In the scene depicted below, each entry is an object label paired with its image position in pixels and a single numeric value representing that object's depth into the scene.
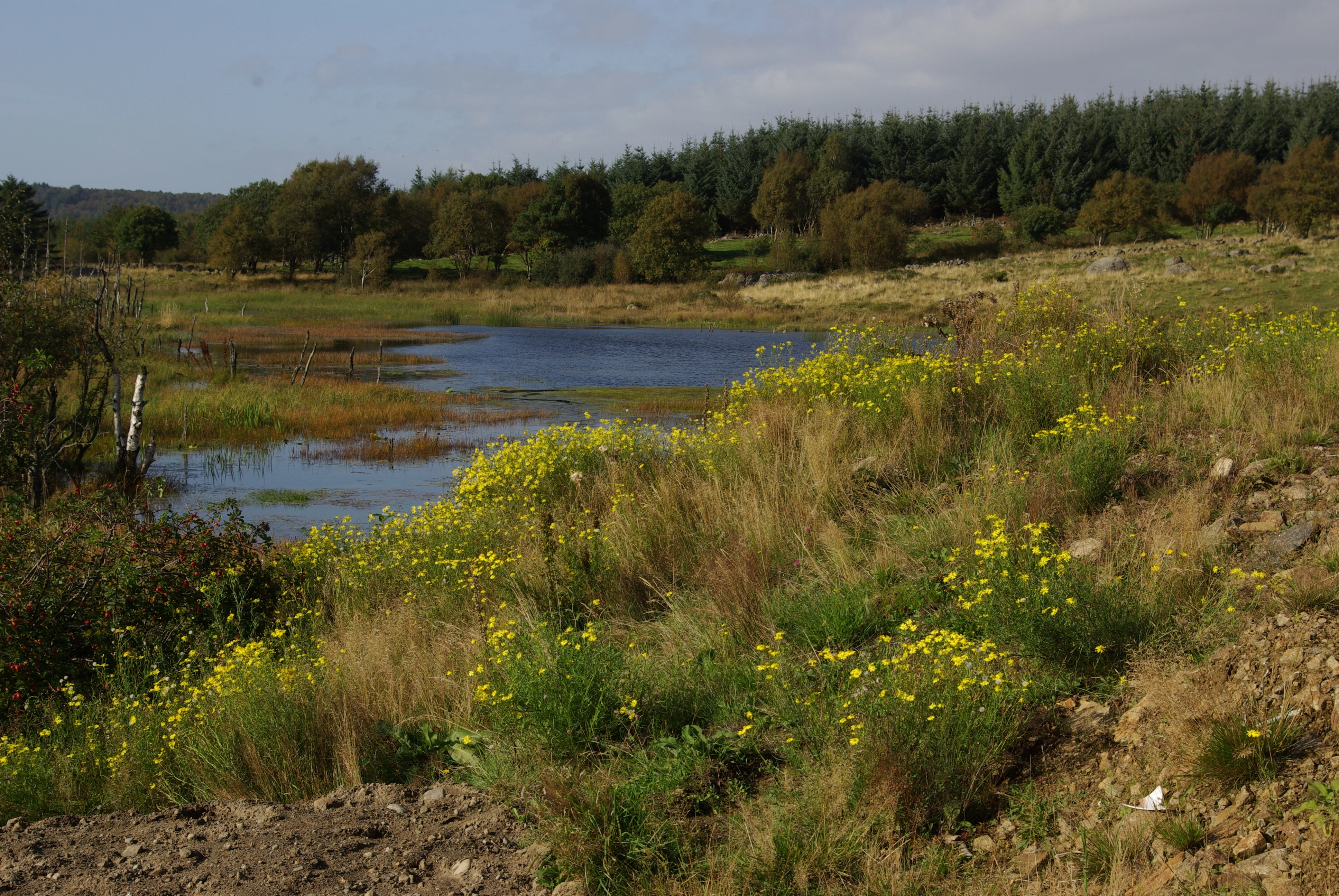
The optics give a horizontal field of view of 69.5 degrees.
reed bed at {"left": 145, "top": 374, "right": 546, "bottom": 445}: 19.95
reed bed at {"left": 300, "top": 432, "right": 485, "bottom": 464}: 18.47
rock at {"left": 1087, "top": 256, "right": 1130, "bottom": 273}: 45.97
